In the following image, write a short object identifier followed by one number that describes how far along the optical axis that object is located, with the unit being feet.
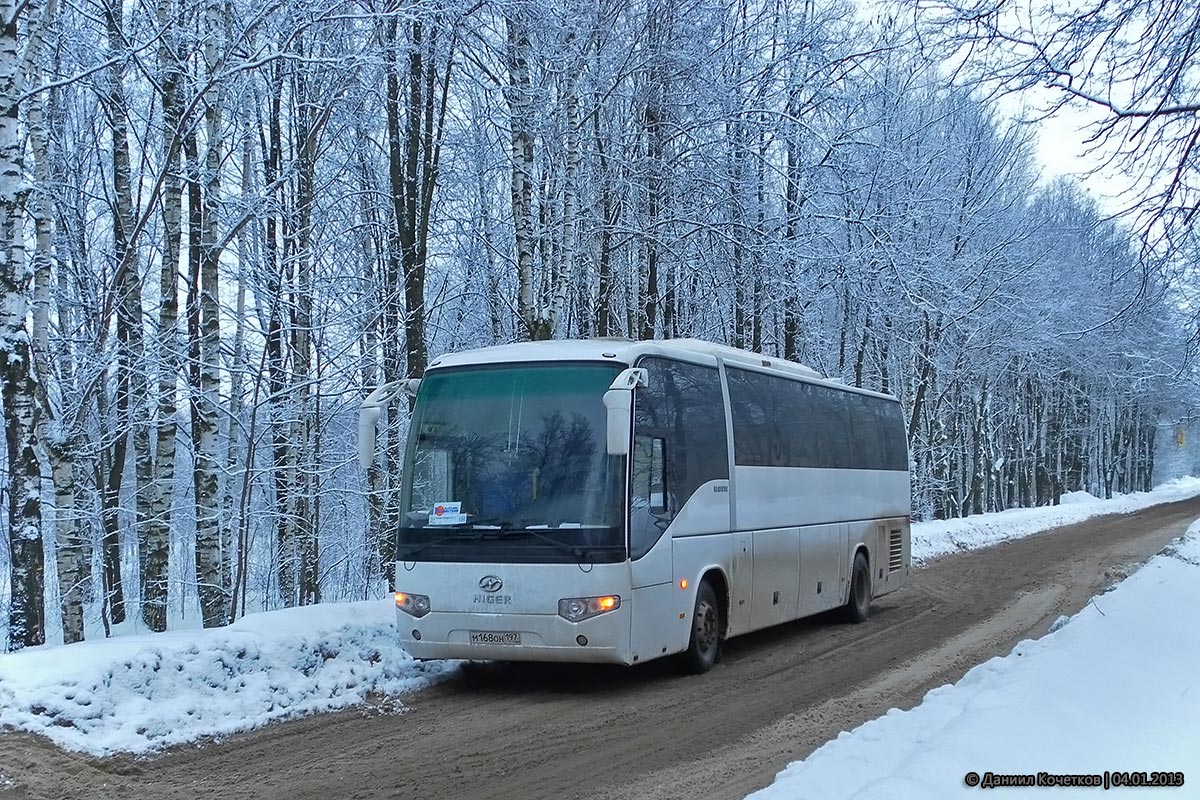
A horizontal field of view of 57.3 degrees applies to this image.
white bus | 31.86
